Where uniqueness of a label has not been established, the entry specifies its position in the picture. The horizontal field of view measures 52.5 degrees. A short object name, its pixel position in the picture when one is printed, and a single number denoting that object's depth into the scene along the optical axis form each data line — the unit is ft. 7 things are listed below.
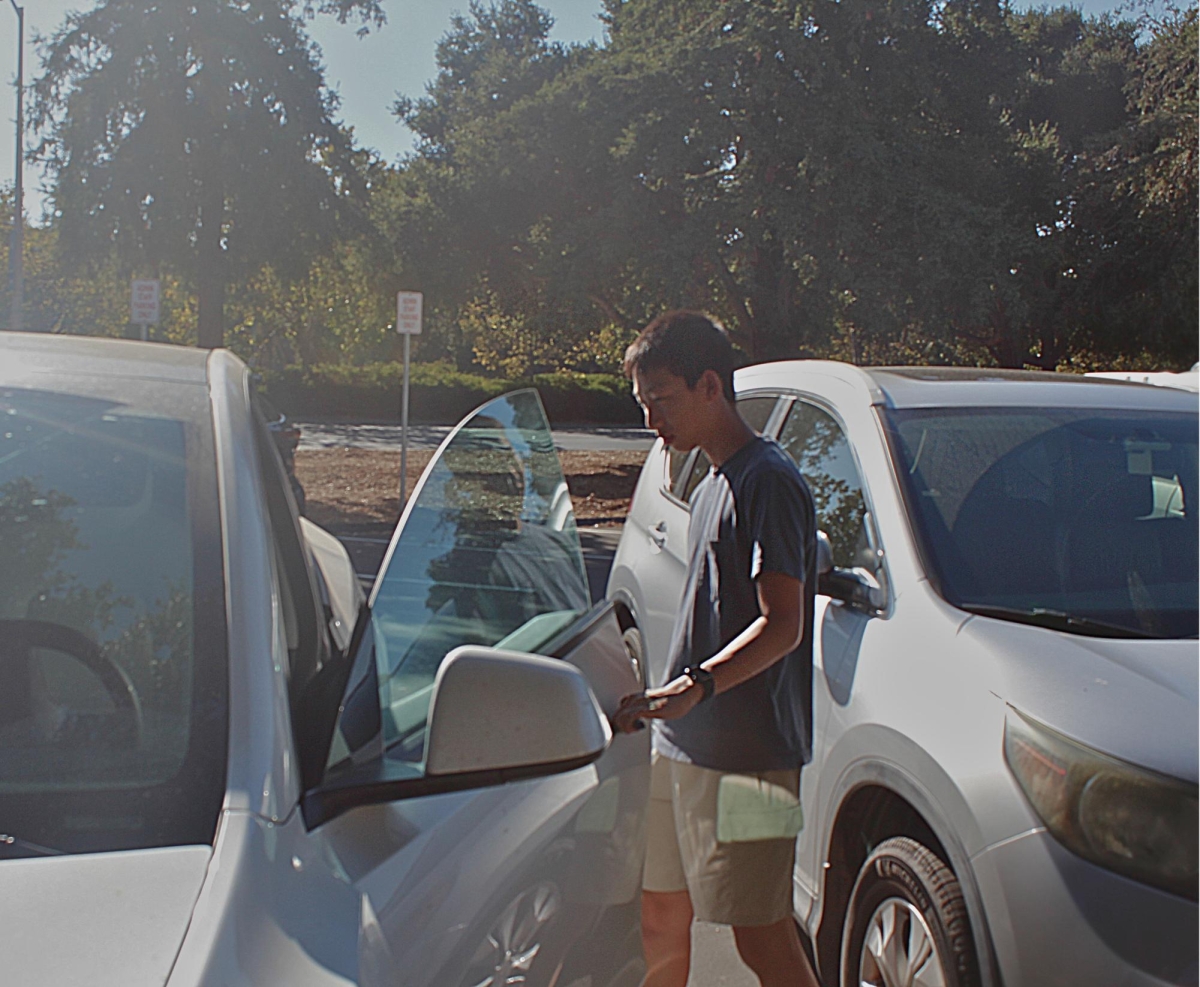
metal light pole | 75.51
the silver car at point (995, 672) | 7.30
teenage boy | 8.52
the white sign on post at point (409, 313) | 44.91
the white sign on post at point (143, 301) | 47.47
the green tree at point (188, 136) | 75.46
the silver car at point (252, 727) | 4.55
